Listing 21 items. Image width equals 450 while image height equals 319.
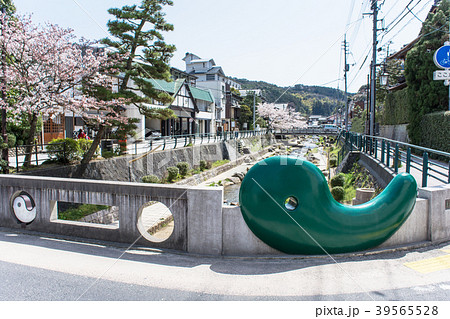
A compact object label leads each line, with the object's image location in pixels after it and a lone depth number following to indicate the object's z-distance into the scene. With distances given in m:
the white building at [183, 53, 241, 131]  58.94
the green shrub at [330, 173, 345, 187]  16.70
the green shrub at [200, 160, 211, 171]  28.71
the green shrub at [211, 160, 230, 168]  32.42
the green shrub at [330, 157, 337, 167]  32.56
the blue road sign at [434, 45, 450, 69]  10.64
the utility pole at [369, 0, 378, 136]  20.89
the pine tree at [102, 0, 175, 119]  16.09
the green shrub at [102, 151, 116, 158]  18.65
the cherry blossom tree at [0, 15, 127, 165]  12.95
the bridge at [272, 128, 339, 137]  68.56
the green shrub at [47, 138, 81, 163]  15.26
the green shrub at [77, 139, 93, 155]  16.73
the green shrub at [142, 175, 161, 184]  18.91
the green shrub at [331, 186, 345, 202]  14.96
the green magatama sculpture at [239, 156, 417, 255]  5.12
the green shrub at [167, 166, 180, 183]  22.20
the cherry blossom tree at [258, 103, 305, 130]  77.81
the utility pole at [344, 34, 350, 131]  44.52
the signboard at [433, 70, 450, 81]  10.60
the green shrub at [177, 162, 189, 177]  24.05
